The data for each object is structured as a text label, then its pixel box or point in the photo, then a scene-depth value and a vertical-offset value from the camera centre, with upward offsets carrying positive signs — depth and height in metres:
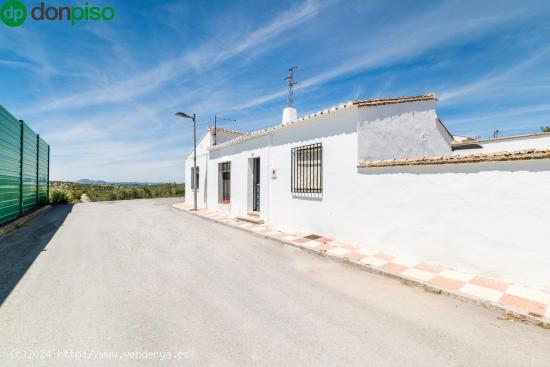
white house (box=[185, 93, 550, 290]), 3.70 +0.03
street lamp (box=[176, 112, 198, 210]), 12.52 +2.96
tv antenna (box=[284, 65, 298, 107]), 10.49 +4.77
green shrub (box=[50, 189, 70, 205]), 15.70 -0.70
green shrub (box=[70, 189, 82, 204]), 17.83 -0.74
